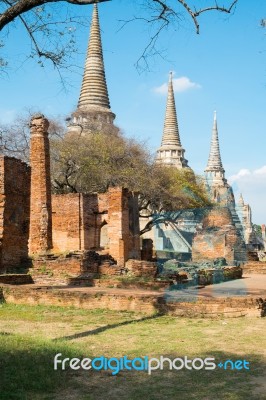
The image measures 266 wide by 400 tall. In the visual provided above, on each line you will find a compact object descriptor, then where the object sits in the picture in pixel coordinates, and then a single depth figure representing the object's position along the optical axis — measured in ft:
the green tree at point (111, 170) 91.91
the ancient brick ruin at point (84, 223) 48.52
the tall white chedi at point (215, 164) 212.64
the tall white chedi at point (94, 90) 142.00
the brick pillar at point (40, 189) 58.80
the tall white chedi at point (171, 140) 179.42
